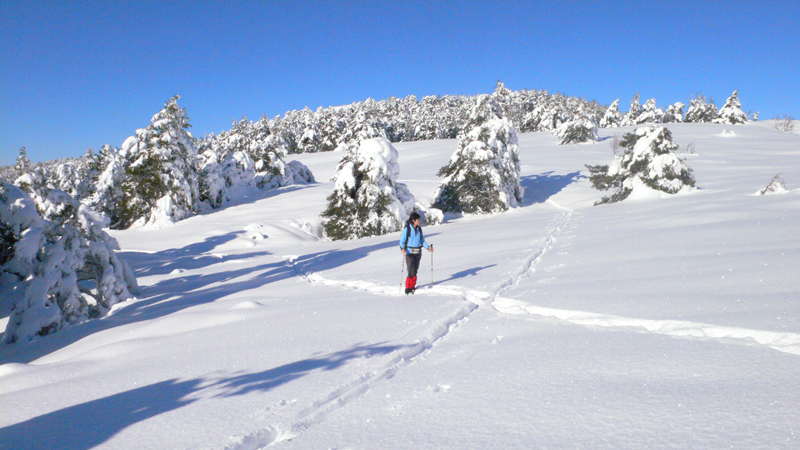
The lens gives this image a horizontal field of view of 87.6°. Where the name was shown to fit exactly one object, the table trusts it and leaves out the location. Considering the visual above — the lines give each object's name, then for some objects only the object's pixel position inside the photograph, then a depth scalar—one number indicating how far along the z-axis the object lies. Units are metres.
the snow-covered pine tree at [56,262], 8.05
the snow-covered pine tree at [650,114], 77.62
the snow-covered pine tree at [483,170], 25.41
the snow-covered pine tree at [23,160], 25.97
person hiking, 8.33
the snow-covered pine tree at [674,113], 79.01
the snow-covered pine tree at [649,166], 21.64
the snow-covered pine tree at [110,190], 29.83
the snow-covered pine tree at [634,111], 87.50
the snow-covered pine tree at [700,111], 78.31
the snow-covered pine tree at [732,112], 67.94
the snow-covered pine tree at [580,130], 51.06
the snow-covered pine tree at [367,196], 20.91
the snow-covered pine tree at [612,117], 75.69
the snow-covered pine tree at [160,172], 26.66
